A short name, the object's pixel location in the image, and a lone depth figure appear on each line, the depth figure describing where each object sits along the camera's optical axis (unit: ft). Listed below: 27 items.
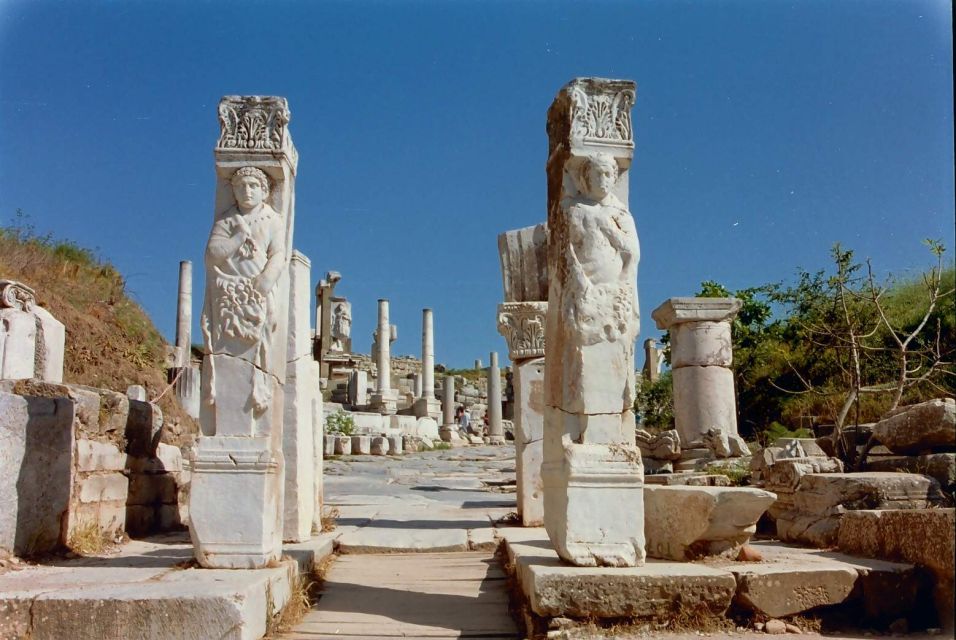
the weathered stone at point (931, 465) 22.04
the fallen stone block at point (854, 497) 20.90
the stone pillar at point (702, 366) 39.99
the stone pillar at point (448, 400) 118.02
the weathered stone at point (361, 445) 70.13
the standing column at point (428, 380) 108.27
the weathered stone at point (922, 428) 23.08
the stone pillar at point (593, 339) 14.60
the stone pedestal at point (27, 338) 28.89
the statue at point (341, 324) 120.78
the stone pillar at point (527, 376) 26.81
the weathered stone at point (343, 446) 68.64
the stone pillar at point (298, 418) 20.98
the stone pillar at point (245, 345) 15.23
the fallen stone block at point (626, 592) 13.42
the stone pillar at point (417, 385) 136.77
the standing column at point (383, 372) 99.30
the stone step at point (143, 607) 12.50
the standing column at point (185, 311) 90.99
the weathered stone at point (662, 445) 39.06
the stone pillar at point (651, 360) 126.41
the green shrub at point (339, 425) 75.36
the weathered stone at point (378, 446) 71.36
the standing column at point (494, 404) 116.16
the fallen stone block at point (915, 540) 13.59
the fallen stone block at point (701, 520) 16.92
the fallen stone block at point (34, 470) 16.96
